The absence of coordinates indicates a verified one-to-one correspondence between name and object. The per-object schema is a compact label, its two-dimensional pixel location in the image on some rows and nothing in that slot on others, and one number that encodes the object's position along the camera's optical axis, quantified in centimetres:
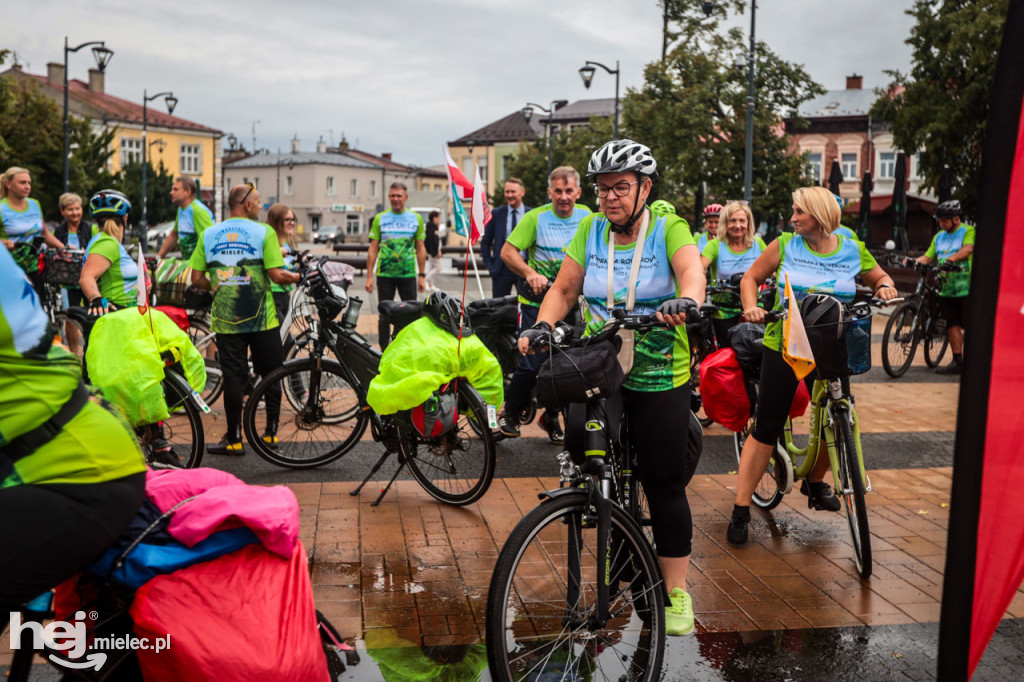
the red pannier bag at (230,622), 211
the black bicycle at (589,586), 303
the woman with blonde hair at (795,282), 487
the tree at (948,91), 2355
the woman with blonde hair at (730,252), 814
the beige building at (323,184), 9669
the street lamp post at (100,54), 2650
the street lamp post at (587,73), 3200
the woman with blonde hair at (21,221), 1002
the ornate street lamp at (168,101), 3806
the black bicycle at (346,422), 565
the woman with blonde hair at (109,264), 686
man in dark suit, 973
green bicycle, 448
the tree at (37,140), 2978
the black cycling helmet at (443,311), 555
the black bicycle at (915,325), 1146
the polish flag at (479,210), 740
